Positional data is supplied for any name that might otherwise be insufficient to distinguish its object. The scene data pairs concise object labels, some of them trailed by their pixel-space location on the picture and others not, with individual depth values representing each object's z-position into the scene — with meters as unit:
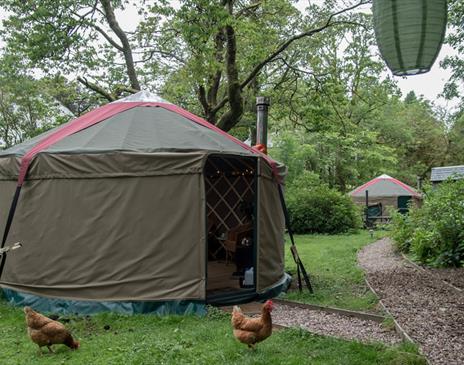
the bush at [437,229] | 6.47
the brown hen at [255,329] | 3.21
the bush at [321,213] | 11.80
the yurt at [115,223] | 4.35
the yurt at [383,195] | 14.91
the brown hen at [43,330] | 3.31
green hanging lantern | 2.20
